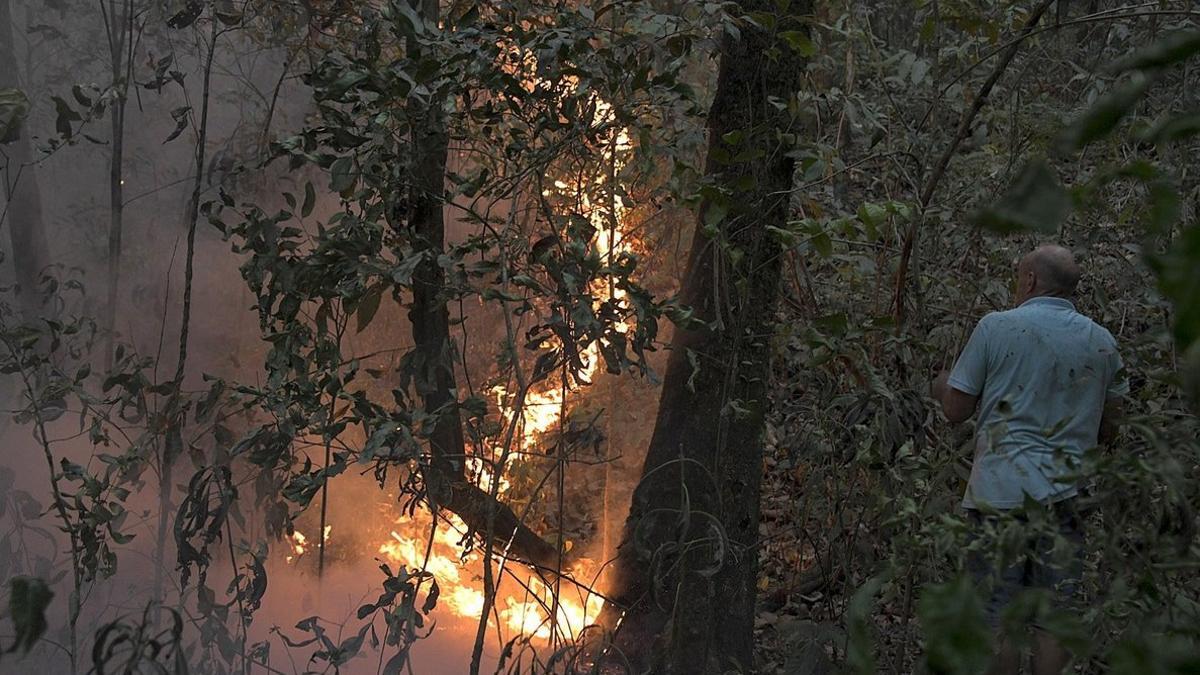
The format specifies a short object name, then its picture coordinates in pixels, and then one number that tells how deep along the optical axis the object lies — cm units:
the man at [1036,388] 333
